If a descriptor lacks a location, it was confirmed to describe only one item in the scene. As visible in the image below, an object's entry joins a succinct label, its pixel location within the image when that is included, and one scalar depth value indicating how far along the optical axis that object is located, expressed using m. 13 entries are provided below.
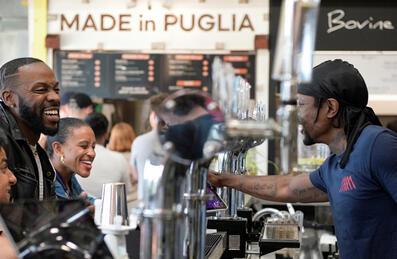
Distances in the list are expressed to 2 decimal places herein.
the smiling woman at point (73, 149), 3.45
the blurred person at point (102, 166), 4.39
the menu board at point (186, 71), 6.27
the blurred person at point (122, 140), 5.67
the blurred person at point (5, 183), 1.75
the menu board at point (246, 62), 6.20
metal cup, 1.86
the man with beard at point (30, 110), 2.57
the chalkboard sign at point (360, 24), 6.17
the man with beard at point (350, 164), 2.26
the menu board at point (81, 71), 6.36
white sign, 6.23
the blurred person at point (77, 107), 5.54
